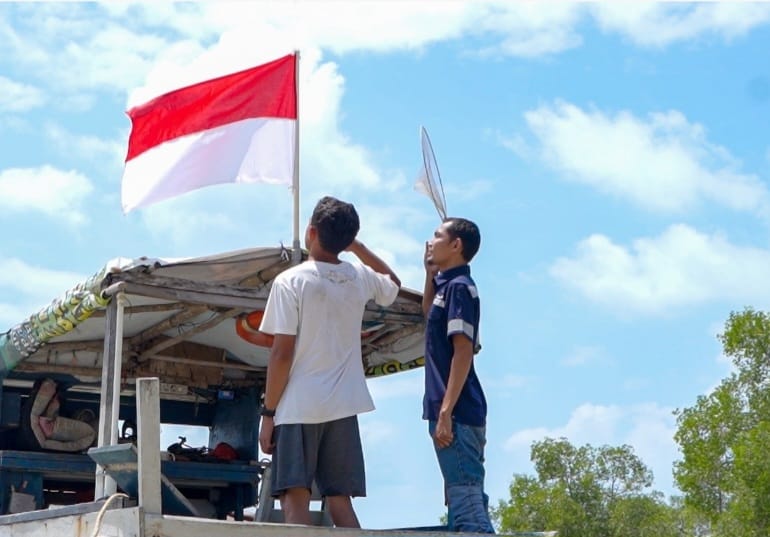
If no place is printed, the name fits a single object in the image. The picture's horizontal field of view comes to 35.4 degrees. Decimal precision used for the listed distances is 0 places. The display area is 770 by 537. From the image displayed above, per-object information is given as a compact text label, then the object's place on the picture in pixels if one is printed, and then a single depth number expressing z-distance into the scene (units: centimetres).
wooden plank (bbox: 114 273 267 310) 613
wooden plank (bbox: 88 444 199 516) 500
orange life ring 741
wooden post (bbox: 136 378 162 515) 472
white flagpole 657
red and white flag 716
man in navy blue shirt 534
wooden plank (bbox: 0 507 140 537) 471
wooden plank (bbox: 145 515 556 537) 467
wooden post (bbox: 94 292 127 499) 608
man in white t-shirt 521
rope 484
